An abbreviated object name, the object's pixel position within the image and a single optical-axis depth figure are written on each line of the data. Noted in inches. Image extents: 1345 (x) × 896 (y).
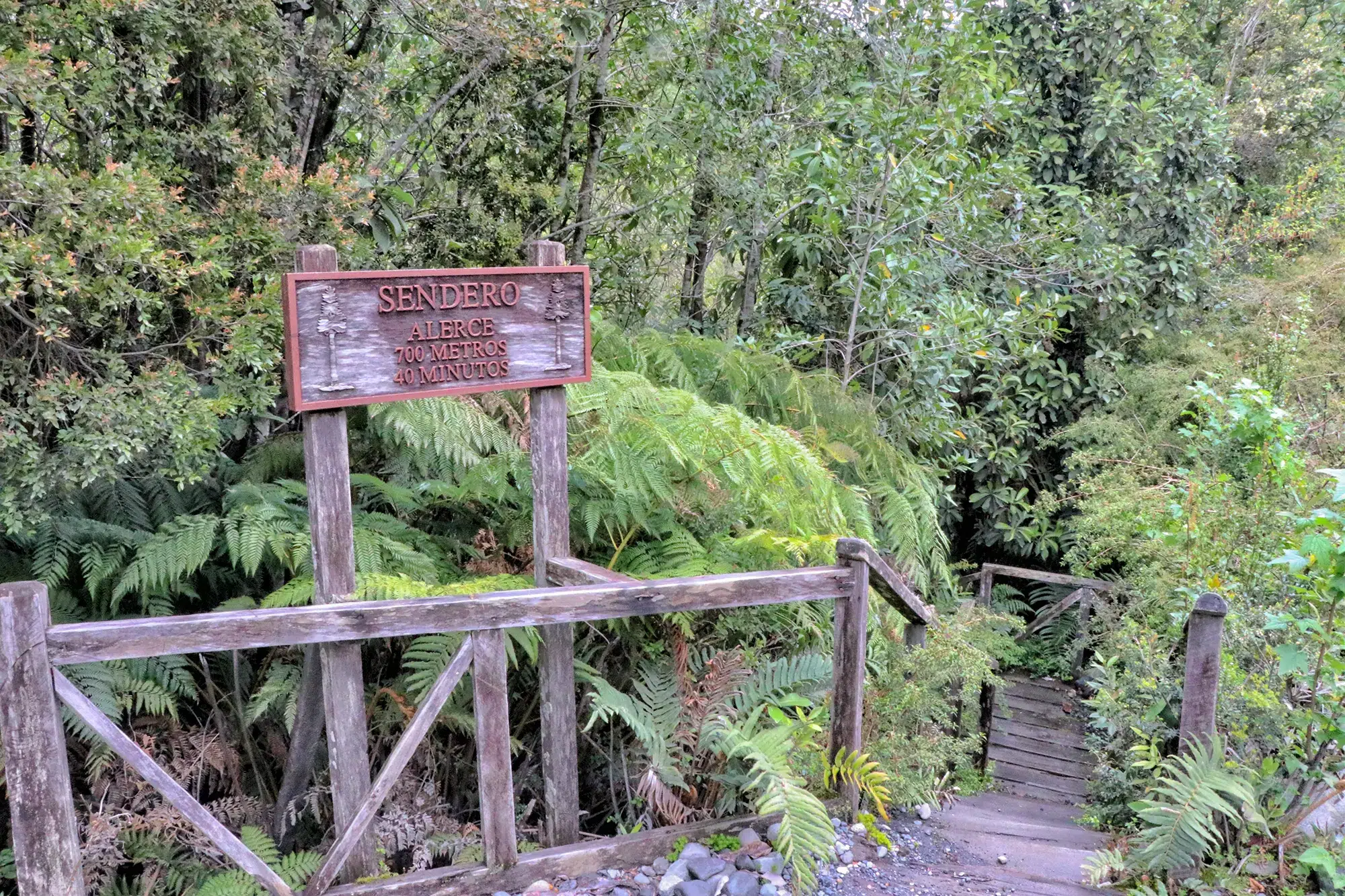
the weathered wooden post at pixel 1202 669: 135.7
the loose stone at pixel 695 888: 123.9
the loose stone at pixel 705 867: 128.3
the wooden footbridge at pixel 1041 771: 138.3
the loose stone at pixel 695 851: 132.6
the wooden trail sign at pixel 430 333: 121.4
